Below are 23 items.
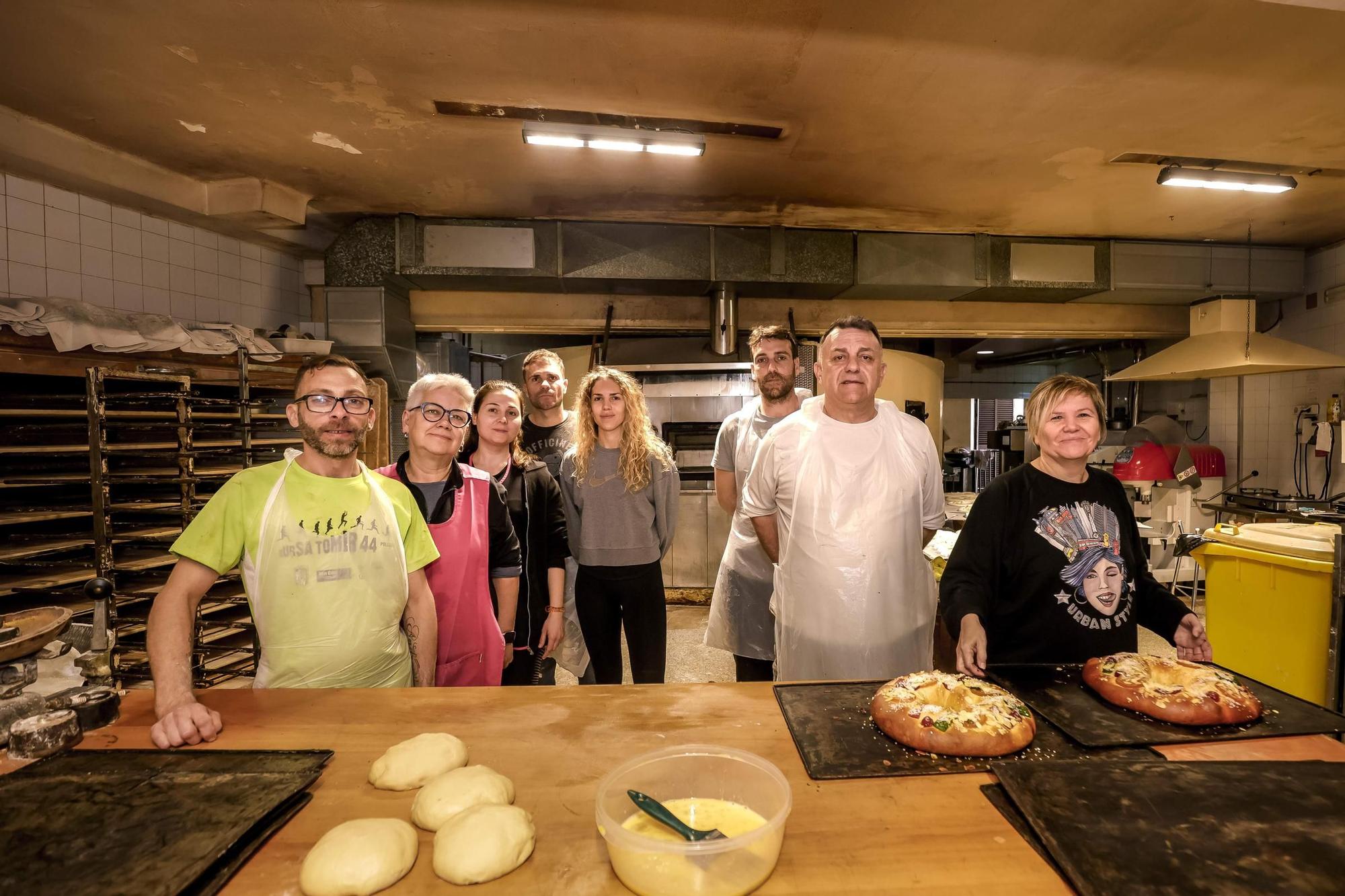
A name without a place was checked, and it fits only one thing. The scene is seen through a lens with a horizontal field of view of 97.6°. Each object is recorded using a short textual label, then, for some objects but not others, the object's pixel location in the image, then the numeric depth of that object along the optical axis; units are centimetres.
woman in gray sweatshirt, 248
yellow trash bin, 249
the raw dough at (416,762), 100
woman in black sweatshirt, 157
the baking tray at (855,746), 102
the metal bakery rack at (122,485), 274
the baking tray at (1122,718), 110
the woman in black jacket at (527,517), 227
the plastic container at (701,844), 76
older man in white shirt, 182
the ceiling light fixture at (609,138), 306
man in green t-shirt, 139
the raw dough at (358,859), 77
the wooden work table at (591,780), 80
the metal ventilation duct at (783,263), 431
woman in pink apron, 185
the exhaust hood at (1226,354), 397
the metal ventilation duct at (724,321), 481
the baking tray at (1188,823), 75
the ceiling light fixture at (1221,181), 353
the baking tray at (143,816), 76
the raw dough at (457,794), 90
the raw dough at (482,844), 79
